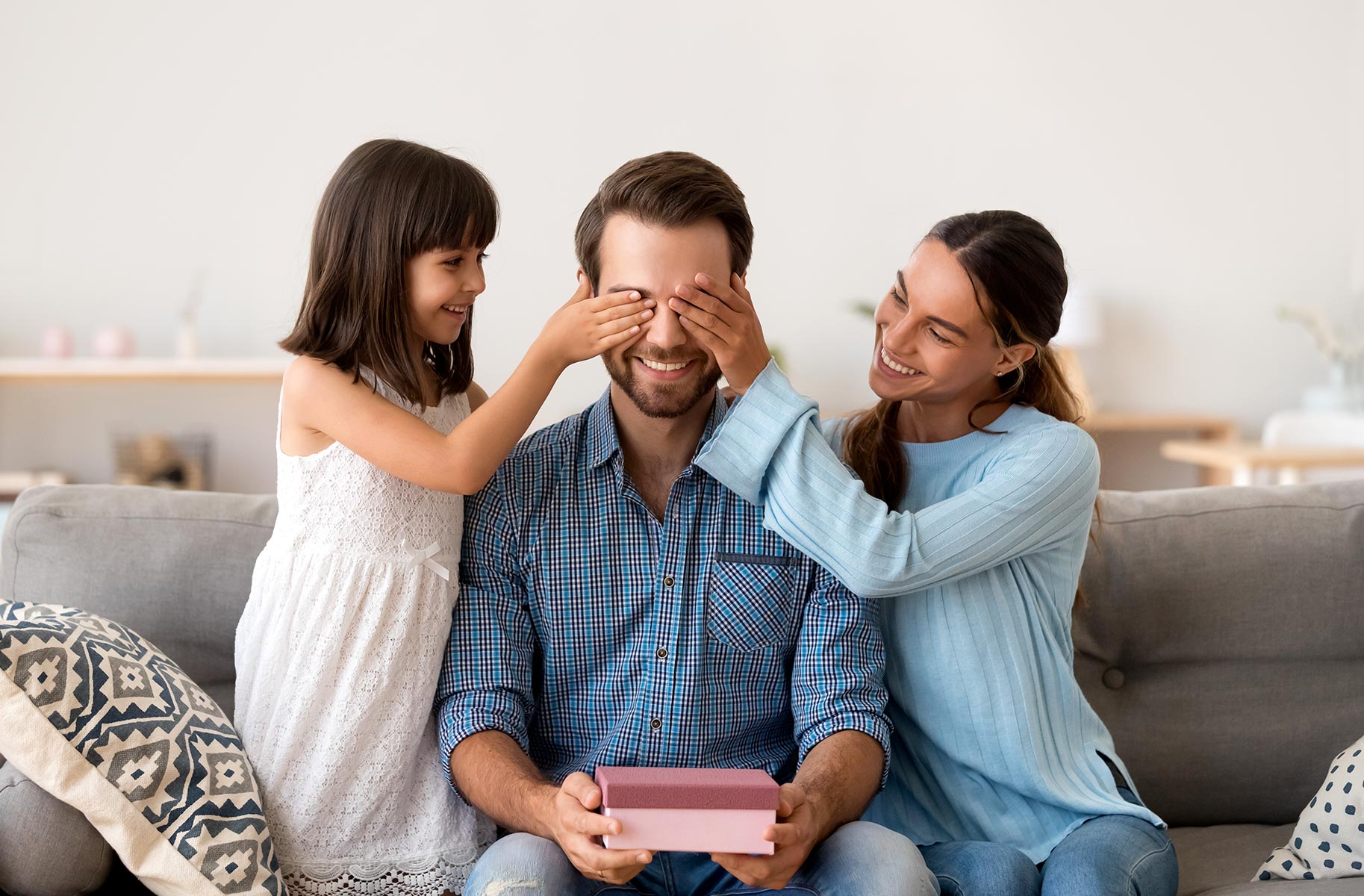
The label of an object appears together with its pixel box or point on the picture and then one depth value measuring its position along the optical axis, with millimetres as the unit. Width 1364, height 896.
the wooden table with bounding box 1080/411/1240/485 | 4914
